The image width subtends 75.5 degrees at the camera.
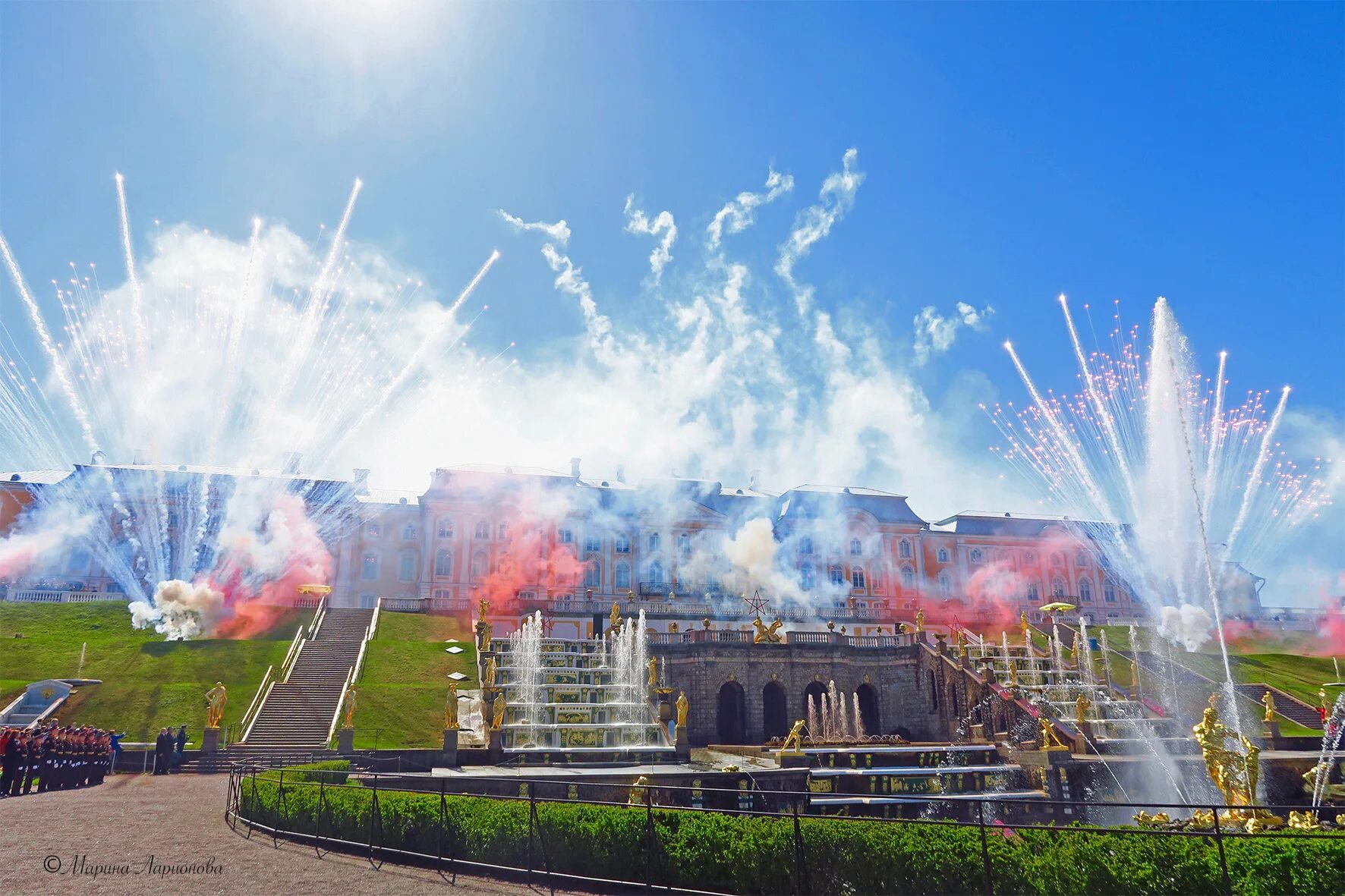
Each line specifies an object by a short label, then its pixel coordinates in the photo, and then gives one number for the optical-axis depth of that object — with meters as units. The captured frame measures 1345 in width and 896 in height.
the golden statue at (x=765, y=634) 46.44
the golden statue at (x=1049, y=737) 32.47
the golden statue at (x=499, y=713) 30.36
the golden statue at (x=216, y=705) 32.72
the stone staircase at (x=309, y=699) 33.53
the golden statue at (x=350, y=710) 31.55
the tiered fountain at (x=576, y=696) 33.09
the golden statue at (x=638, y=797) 17.64
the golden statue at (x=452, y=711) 30.00
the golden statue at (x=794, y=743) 26.41
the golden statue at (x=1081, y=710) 35.34
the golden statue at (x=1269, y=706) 36.97
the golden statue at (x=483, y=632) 43.72
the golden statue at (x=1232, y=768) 16.86
